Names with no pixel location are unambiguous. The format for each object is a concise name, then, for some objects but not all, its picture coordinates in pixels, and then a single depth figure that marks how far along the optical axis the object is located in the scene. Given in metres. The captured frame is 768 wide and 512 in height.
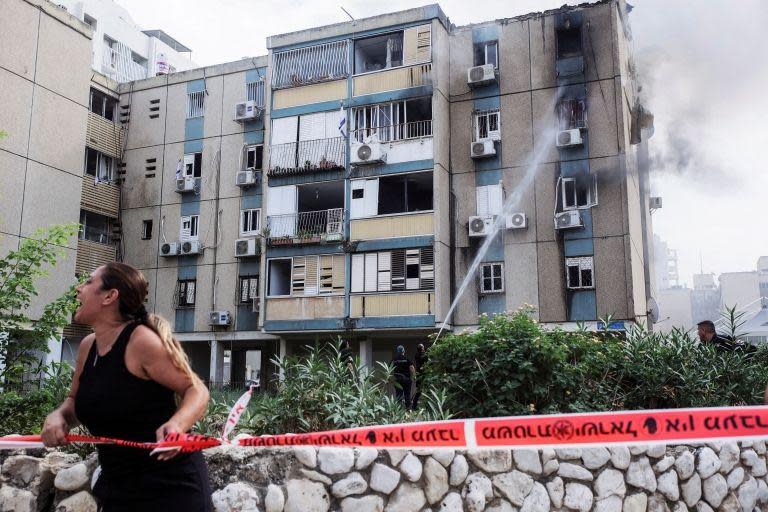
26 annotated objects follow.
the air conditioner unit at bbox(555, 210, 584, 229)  23.48
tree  7.77
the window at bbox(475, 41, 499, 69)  26.09
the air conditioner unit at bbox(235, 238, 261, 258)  27.27
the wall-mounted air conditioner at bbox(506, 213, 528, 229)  24.16
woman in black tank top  2.75
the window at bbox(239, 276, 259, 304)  27.83
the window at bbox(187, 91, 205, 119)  30.19
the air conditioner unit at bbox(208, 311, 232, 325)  27.58
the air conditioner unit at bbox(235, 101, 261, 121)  28.12
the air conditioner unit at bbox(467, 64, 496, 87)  25.12
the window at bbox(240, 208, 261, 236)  28.31
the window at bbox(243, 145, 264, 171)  28.62
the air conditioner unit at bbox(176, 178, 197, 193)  29.12
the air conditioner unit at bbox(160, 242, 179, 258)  28.97
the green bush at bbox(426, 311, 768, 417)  7.38
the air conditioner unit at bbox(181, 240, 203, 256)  28.70
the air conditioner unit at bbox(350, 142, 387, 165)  24.92
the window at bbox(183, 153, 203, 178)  29.83
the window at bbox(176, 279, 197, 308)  28.98
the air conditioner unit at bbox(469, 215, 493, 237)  24.38
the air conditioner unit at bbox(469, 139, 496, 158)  24.83
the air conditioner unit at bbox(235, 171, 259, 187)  27.94
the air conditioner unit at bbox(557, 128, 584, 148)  23.80
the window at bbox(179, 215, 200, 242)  29.41
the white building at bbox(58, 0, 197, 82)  41.47
